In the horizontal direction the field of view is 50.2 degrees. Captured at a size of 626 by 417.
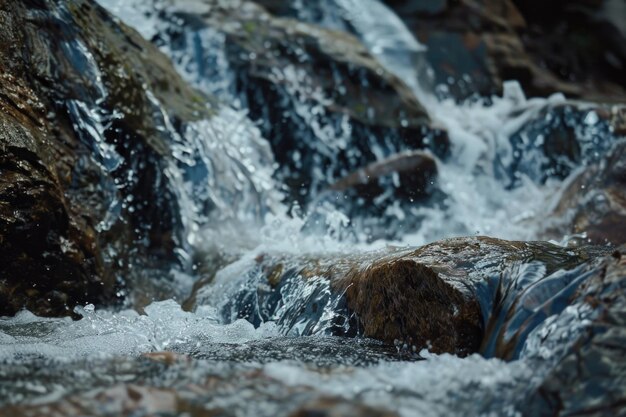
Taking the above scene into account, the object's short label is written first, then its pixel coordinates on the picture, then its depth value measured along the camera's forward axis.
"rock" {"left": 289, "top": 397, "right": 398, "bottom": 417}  1.62
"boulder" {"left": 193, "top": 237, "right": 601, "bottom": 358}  2.66
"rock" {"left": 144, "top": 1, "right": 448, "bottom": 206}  7.20
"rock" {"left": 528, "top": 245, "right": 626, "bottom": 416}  1.89
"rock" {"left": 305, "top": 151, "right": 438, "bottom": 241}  6.37
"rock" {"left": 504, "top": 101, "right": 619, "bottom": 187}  7.75
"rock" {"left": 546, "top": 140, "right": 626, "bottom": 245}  5.26
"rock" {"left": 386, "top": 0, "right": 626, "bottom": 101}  10.14
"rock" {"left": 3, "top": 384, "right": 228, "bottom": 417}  1.71
